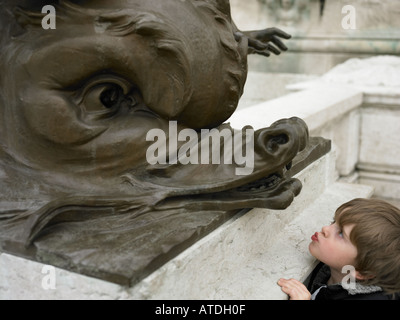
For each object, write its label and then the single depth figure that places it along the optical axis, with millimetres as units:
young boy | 1566
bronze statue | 1417
